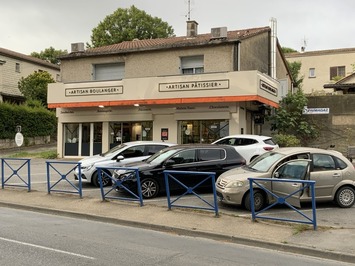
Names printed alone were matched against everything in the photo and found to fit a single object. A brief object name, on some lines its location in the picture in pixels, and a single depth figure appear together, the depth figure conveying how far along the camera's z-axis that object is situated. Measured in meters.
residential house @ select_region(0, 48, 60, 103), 37.66
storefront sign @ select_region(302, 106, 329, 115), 23.97
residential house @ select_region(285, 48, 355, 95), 46.00
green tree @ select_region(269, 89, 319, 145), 23.45
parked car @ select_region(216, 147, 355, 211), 8.98
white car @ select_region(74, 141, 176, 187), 12.80
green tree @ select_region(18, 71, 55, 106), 37.91
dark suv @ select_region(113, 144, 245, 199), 10.66
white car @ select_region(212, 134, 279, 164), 15.59
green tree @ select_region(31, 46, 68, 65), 53.97
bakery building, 19.94
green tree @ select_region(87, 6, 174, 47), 45.22
